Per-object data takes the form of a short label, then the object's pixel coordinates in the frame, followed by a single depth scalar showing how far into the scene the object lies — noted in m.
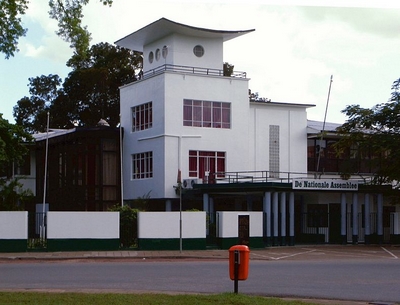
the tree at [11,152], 40.28
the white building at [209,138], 43.69
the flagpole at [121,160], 45.78
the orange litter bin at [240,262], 15.60
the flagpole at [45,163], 47.33
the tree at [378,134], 39.91
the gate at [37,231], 32.41
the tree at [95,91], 65.06
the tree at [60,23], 18.66
